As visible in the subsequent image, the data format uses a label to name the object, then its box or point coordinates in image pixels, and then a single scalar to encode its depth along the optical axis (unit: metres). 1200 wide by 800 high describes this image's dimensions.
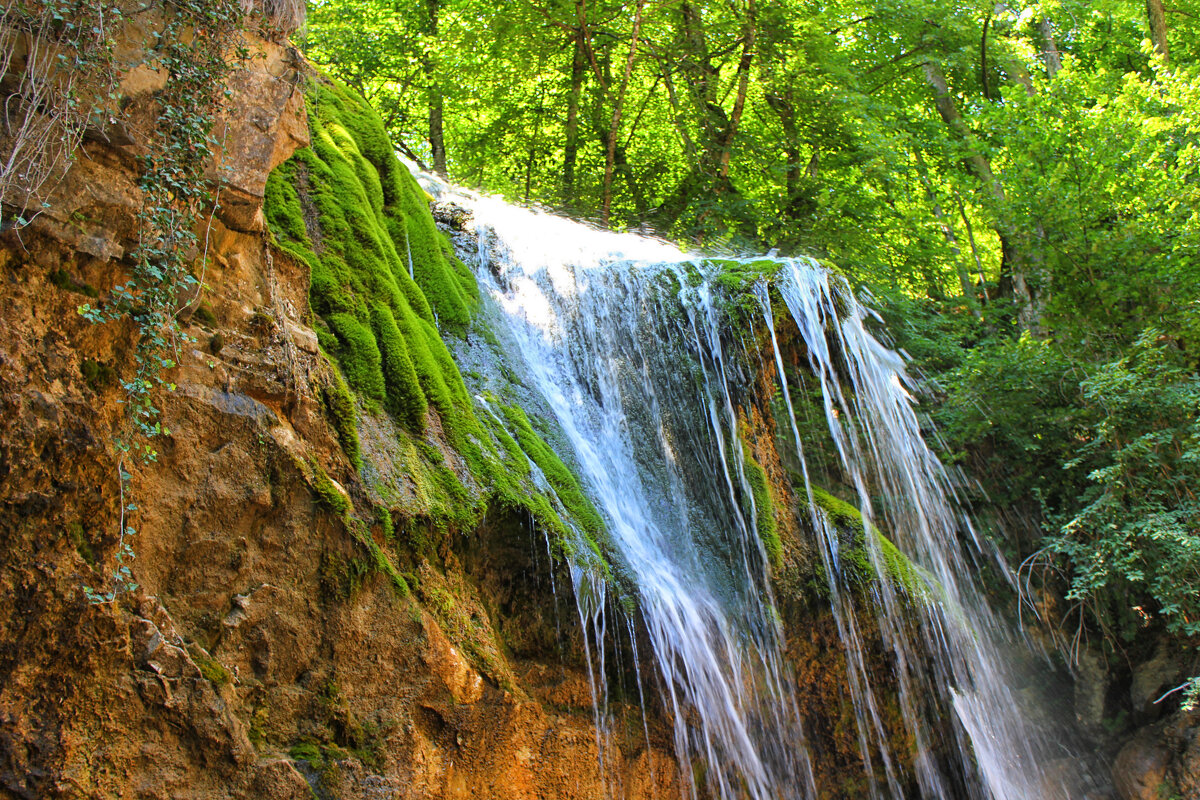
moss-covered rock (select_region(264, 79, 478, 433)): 5.09
